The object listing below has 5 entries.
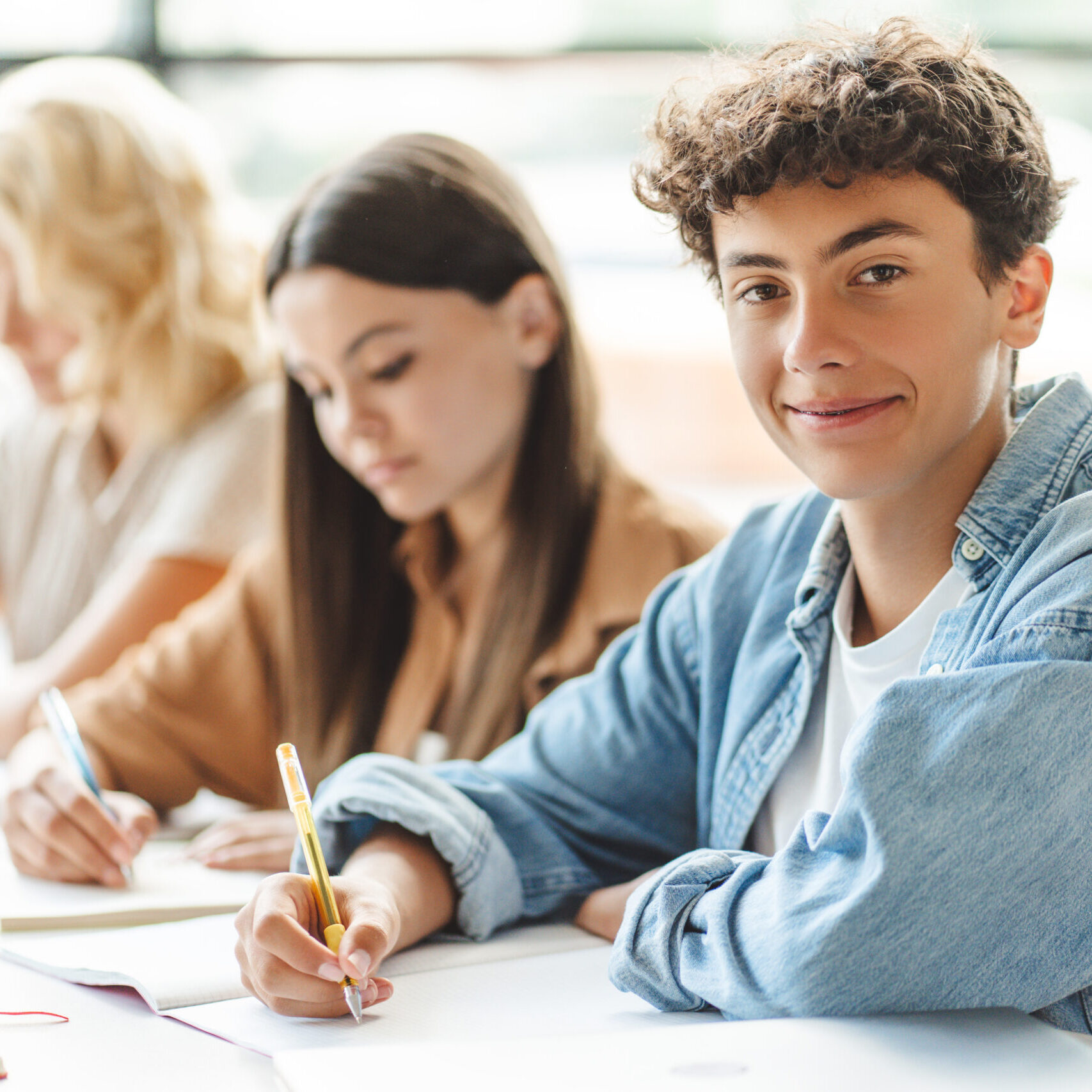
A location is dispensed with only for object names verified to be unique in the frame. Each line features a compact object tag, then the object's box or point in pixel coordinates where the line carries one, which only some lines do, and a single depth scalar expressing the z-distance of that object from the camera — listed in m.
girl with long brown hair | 2.11
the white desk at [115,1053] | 1.52
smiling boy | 1.48
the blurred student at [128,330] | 2.63
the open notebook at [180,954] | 1.63
